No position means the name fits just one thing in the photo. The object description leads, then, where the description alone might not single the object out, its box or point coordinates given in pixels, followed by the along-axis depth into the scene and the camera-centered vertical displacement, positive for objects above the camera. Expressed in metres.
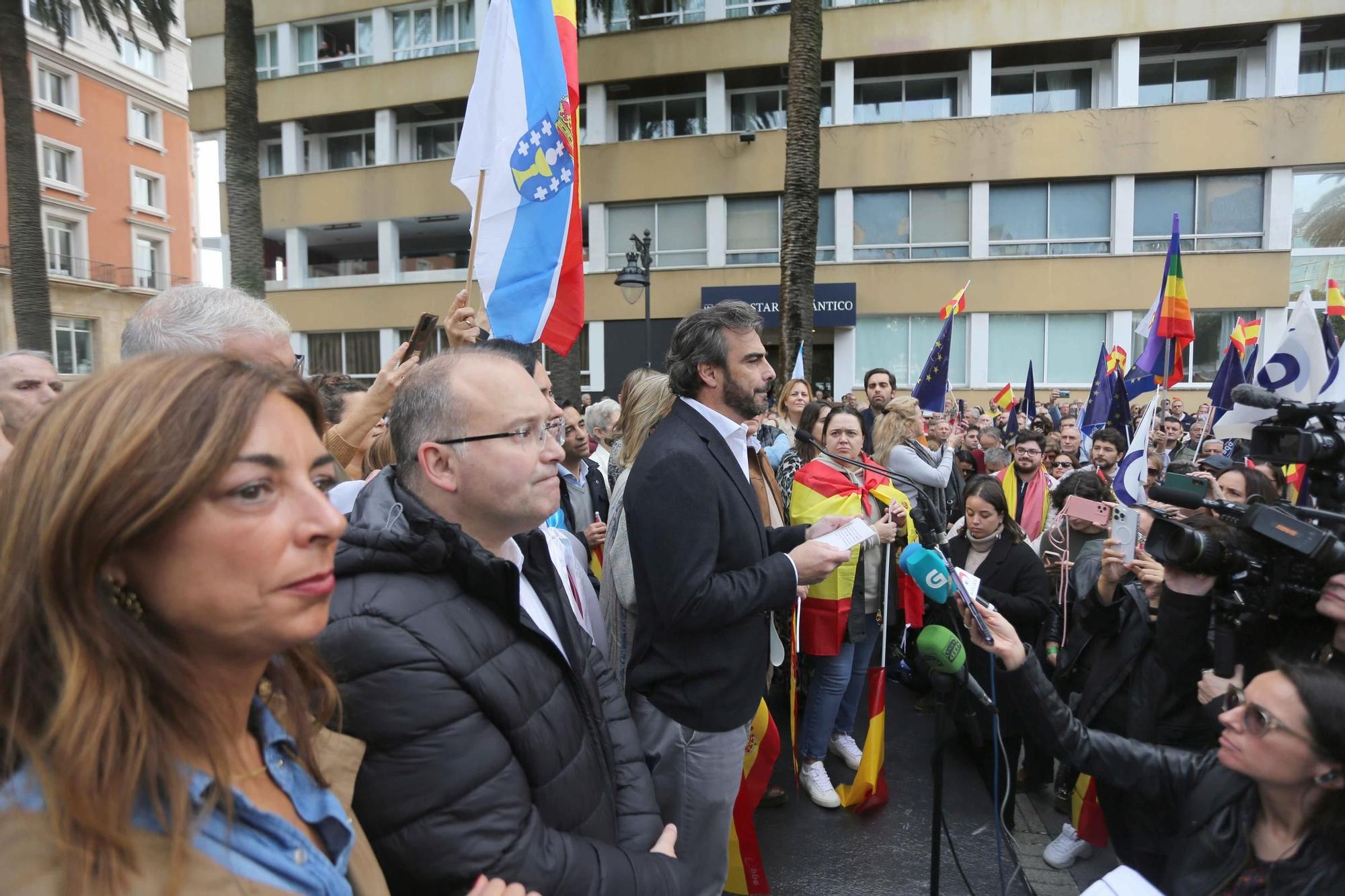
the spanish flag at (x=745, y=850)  3.10 -1.87
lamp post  12.01 +1.46
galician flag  3.41 +0.90
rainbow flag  7.02 +0.39
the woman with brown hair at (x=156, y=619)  0.85 -0.28
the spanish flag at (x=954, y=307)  8.61 +0.74
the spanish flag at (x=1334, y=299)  7.28 +0.64
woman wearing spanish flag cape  4.01 -1.20
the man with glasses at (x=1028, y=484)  5.56 -0.84
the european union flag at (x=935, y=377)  8.23 -0.05
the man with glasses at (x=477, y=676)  1.34 -0.56
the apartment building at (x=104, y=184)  30.36 +8.27
